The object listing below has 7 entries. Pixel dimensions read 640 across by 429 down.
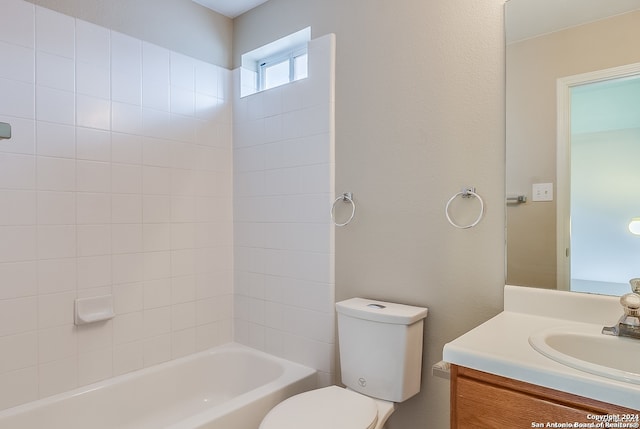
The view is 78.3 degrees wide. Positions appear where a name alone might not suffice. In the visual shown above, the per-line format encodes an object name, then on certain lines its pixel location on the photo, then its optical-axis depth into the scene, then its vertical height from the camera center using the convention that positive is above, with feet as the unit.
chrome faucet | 3.69 -1.03
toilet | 4.93 -2.22
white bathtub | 5.55 -2.97
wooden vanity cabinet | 2.95 -1.56
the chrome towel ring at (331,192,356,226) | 6.49 +0.12
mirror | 4.18 +0.89
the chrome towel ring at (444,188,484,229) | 5.13 +0.12
